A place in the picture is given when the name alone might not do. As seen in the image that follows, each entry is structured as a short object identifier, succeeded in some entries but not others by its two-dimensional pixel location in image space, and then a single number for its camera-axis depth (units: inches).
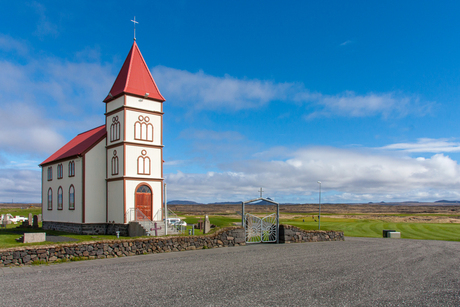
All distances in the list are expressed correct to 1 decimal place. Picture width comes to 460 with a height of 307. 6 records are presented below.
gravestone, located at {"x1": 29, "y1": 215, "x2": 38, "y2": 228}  1407.5
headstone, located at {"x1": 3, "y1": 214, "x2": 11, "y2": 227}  1501.0
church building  1119.0
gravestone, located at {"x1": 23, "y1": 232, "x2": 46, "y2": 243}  740.0
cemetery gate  856.3
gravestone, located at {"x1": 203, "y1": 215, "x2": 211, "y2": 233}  1137.9
